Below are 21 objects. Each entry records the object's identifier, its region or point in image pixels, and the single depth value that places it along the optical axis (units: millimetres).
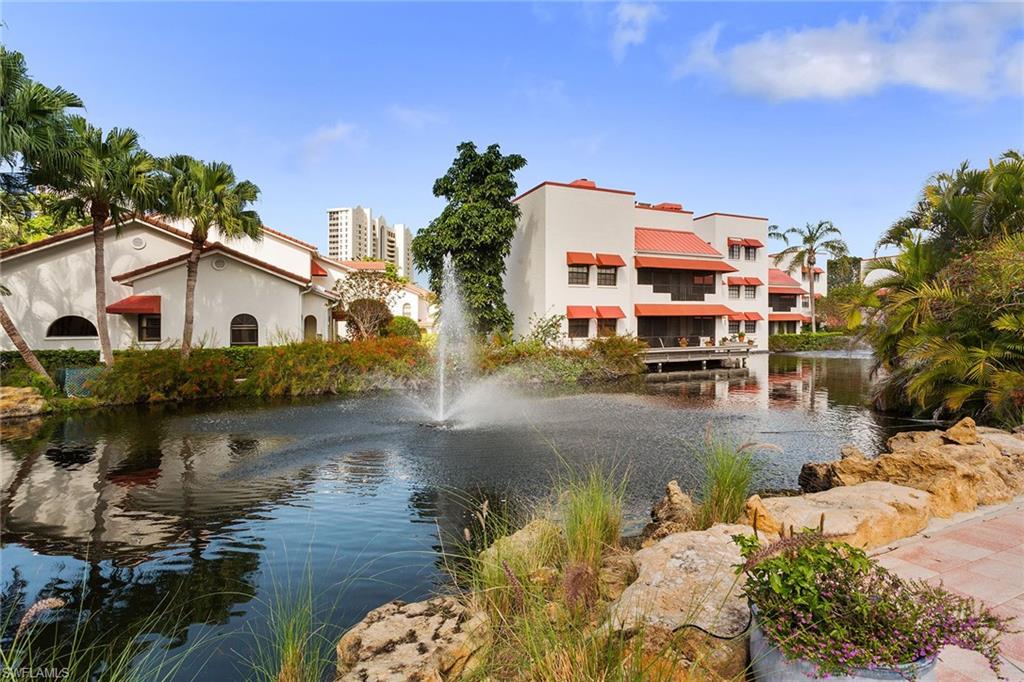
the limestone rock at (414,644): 3307
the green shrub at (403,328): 33316
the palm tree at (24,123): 14078
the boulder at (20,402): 15172
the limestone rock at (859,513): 4602
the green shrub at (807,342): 43844
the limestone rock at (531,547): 4168
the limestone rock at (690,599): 2871
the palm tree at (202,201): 19609
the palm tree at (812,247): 47469
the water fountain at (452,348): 18533
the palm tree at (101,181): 16797
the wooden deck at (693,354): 30031
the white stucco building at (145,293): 24062
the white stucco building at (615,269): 31656
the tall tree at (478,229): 28516
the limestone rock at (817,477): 7824
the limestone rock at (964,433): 7879
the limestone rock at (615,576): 4234
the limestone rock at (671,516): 5648
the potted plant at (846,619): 2178
